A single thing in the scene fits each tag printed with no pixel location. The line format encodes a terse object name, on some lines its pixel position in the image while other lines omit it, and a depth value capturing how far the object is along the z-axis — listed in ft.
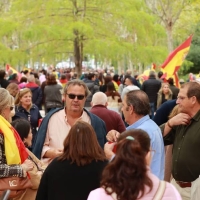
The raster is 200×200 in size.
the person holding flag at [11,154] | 23.57
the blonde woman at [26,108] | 44.58
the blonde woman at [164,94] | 67.65
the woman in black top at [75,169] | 20.48
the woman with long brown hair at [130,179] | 15.55
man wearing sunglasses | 28.00
